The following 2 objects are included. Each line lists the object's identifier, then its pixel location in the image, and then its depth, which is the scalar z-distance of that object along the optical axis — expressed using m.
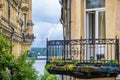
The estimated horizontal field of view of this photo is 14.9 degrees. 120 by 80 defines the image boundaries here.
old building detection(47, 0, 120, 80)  11.80
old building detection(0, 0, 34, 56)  35.76
